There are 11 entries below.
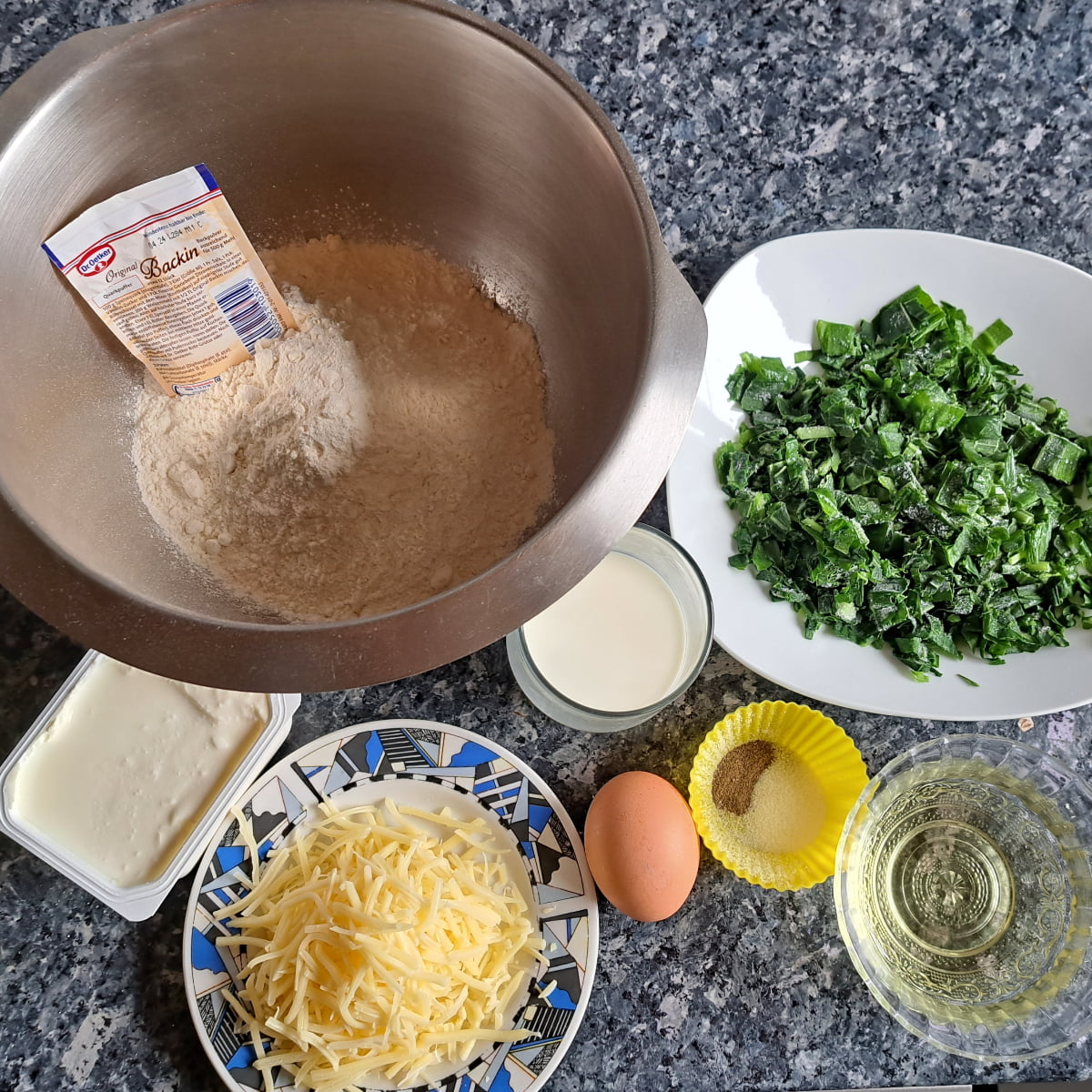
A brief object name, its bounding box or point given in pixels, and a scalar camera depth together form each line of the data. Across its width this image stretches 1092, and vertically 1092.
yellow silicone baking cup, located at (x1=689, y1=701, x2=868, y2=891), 0.44
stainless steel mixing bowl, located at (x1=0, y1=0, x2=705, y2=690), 0.31
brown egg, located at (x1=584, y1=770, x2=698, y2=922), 0.42
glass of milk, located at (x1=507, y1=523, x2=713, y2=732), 0.45
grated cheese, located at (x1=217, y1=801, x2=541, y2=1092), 0.41
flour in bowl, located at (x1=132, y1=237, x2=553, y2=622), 0.39
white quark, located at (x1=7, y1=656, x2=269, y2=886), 0.43
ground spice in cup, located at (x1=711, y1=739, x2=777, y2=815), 0.46
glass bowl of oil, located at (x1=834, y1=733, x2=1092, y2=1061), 0.44
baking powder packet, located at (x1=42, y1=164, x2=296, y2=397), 0.36
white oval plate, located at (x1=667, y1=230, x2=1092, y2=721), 0.46
